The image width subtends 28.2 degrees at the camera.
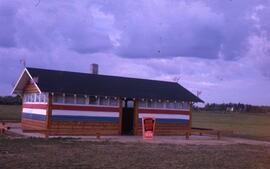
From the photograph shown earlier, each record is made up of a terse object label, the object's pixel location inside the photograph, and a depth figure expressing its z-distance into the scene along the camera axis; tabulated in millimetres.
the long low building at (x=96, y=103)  32500
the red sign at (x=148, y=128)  31695
